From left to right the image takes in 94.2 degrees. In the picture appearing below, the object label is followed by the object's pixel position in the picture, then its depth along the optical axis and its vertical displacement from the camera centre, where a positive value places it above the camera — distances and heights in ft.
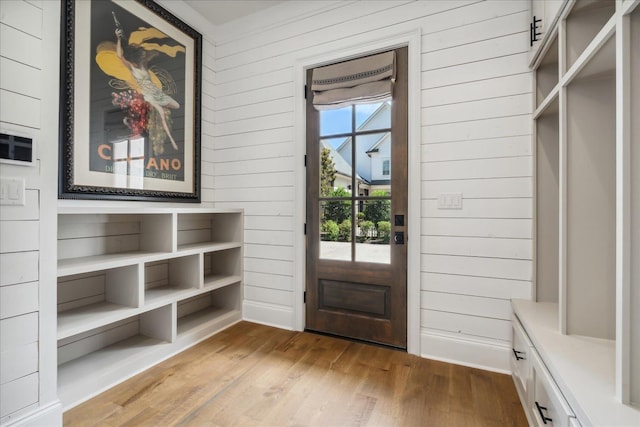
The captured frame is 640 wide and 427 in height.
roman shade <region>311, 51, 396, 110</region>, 7.41 +3.45
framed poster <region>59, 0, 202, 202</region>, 6.18 +2.67
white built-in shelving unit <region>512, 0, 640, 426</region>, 3.06 -0.24
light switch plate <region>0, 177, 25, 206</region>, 4.15 +0.29
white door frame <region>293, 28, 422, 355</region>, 7.14 +1.66
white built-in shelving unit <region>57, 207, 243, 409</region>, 5.78 -1.97
